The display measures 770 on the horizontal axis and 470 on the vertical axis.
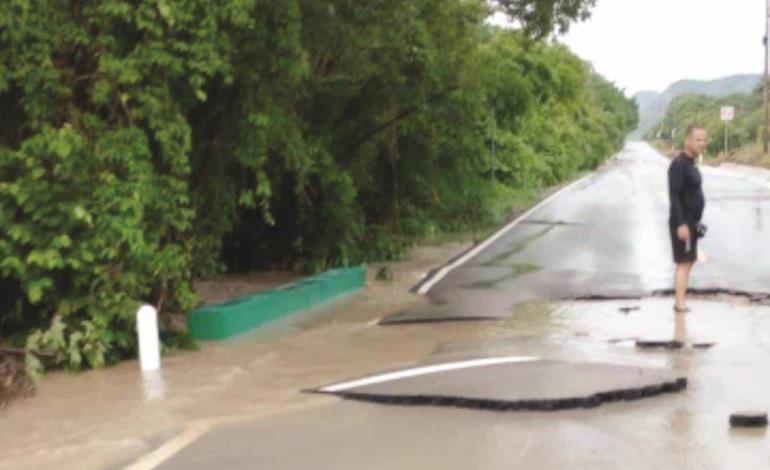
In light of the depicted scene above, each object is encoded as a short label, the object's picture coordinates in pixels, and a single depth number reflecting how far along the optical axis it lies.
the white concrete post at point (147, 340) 9.66
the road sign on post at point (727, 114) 98.23
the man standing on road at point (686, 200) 11.27
